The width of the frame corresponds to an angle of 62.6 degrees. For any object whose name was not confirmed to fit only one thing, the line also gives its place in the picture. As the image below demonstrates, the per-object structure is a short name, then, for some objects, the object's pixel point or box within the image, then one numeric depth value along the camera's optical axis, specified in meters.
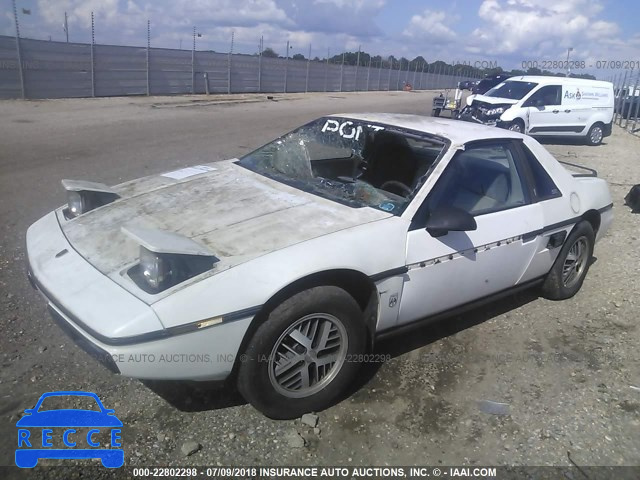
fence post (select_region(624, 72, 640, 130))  20.16
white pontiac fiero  2.39
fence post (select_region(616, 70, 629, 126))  22.53
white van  14.40
